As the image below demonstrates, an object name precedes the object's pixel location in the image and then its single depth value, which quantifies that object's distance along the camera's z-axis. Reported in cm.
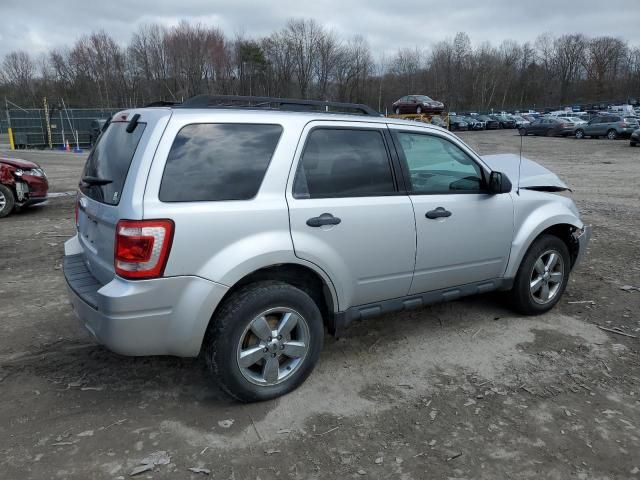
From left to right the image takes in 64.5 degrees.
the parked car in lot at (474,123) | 5100
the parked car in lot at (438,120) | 3756
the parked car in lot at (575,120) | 3921
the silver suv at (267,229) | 284
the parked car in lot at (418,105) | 3994
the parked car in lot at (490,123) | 5238
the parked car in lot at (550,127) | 3889
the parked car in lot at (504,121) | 5219
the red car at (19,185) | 934
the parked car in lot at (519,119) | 4987
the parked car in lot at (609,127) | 3350
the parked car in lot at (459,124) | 5097
